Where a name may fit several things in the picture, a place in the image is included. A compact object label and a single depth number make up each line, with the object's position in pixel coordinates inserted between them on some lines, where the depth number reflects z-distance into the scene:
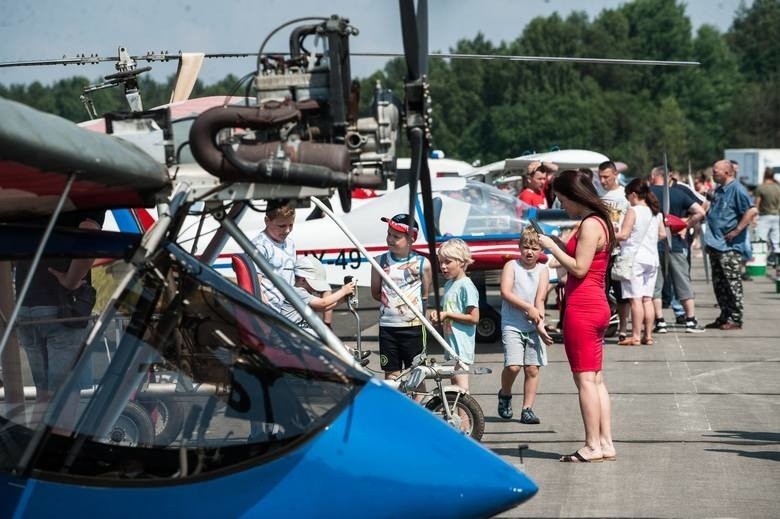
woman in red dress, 12.69
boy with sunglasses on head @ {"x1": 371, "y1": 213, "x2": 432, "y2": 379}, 14.22
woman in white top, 21.59
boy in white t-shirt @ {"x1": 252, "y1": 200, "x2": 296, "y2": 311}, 14.31
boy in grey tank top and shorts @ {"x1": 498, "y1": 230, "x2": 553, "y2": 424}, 14.84
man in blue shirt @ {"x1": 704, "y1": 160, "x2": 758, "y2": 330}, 23.57
